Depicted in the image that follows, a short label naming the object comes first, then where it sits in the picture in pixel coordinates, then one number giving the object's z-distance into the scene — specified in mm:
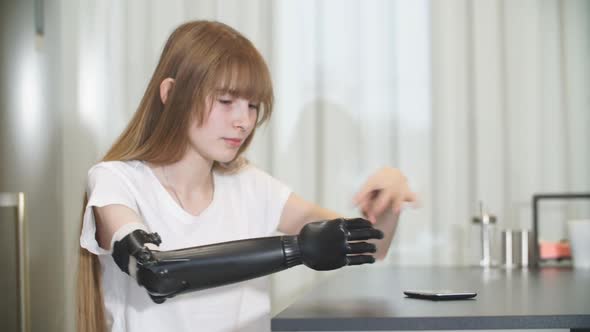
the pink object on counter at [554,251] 2381
